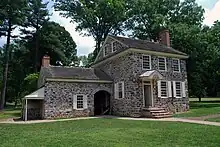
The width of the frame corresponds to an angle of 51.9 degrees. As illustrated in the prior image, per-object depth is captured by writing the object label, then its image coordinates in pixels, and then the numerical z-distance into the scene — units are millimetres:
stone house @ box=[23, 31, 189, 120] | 18100
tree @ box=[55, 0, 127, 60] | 35219
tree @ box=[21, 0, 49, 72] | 37672
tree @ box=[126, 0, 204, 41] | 33062
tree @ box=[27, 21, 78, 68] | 38094
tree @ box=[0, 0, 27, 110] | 31094
